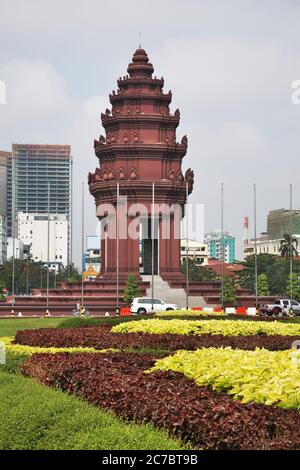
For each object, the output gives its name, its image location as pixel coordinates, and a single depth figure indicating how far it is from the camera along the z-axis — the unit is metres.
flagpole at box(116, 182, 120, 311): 60.81
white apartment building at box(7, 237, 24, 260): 194.14
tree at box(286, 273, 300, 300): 71.91
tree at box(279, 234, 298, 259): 126.04
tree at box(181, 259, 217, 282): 123.00
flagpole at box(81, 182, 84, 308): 60.19
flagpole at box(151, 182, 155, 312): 64.57
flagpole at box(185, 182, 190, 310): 62.20
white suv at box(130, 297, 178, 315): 54.75
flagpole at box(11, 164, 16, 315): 58.88
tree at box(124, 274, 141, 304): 60.78
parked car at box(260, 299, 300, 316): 55.66
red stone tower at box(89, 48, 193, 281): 65.88
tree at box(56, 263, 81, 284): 131.93
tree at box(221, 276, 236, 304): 63.34
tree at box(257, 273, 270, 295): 78.01
